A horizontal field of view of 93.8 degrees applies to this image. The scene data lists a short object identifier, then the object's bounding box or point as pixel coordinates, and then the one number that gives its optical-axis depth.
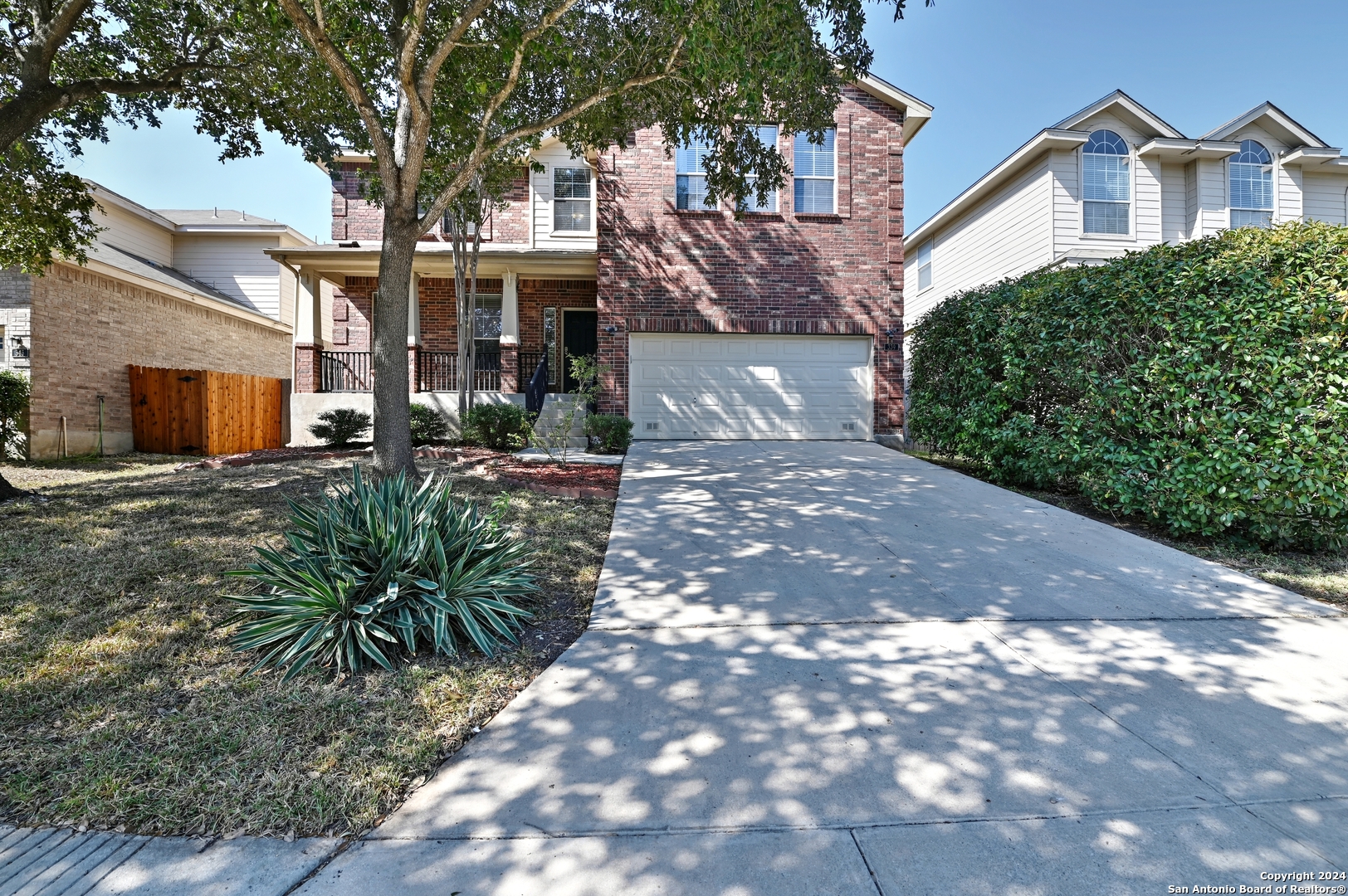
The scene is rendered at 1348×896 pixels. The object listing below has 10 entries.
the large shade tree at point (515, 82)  5.26
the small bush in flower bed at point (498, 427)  10.79
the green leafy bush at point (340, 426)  11.52
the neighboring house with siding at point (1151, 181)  13.51
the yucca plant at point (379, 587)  3.11
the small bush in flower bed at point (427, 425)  11.48
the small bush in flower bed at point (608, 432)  10.58
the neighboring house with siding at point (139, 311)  10.87
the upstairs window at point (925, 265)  19.05
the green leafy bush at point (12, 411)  10.09
